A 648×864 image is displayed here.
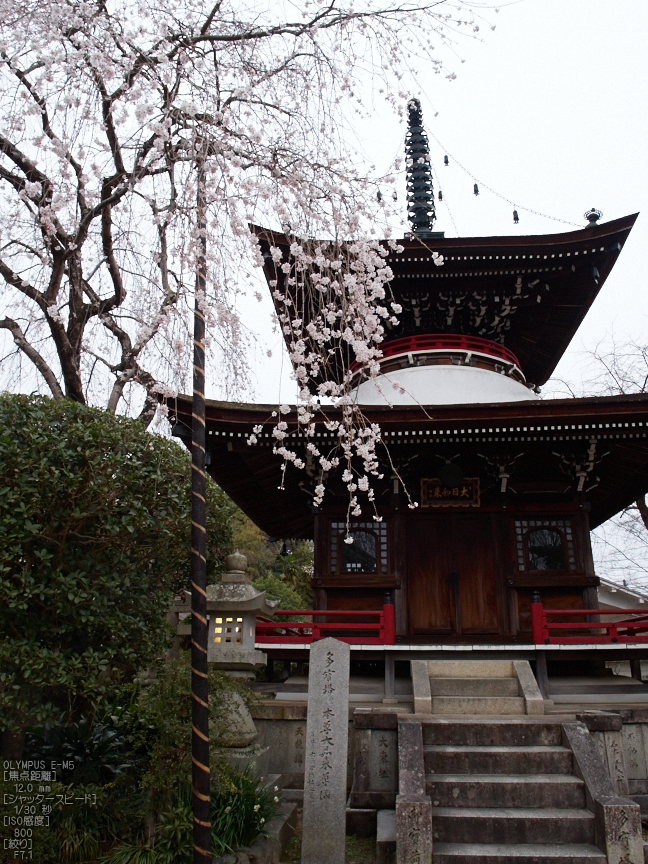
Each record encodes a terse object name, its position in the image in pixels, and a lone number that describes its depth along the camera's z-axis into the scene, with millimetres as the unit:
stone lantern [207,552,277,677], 6258
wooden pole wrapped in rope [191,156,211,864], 3885
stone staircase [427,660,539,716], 7637
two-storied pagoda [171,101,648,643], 8992
